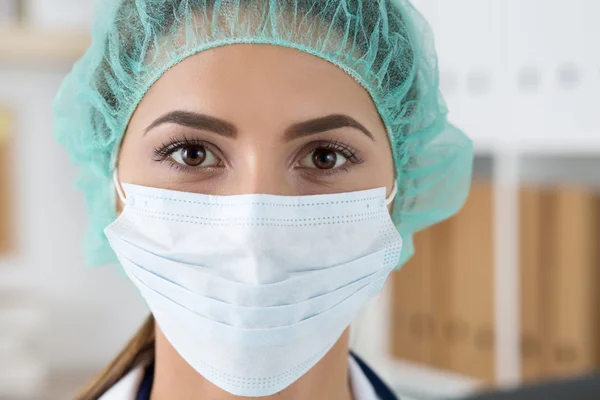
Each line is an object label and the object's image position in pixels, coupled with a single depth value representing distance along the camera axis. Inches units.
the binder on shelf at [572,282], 90.0
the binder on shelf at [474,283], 101.4
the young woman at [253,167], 35.1
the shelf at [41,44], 120.3
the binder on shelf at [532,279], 94.9
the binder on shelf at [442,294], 105.7
